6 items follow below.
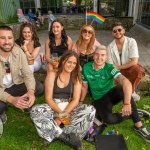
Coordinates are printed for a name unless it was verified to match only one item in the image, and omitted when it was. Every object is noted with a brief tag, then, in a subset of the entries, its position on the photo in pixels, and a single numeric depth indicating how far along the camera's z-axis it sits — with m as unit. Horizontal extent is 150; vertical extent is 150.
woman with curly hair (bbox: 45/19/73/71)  3.26
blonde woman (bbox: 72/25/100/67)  2.96
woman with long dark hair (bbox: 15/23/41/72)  3.13
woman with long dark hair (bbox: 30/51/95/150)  2.17
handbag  2.25
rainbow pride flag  3.52
